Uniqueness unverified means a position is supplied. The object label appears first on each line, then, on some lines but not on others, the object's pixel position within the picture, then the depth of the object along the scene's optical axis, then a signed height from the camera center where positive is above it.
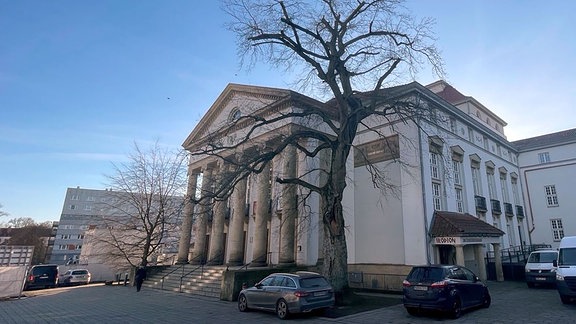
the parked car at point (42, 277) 25.84 -2.64
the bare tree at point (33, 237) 62.69 +1.06
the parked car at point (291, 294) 11.16 -1.47
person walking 22.12 -2.01
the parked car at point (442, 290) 10.43 -1.09
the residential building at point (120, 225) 30.11 +1.86
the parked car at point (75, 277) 30.28 -3.04
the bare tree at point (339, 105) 14.44 +6.67
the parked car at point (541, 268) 16.62 -0.46
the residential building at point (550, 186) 30.44 +6.76
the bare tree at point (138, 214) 29.23 +2.75
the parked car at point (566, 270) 11.29 -0.35
